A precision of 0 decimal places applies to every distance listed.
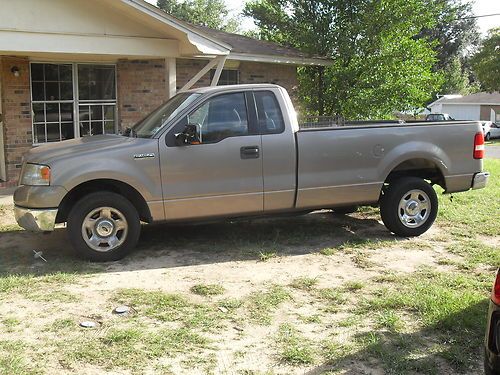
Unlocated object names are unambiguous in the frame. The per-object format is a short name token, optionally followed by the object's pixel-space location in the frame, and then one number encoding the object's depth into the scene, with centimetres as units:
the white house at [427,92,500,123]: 5366
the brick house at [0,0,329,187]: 965
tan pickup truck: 616
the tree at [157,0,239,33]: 5003
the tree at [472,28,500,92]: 3997
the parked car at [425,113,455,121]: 3638
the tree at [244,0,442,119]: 1480
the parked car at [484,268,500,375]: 299
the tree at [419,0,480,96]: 5975
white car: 4321
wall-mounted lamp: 1130
